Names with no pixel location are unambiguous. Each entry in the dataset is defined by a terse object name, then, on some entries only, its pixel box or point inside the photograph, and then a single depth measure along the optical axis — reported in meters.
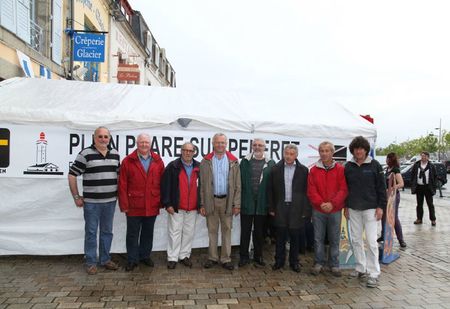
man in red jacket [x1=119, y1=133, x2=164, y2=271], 4.93
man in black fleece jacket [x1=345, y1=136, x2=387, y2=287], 4.75
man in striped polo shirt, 4.80
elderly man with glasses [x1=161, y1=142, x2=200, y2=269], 5.07
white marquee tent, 5.27
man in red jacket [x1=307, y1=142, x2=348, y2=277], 4.91
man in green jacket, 5.20
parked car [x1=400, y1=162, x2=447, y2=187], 15.38
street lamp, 56.88
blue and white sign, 9.90
